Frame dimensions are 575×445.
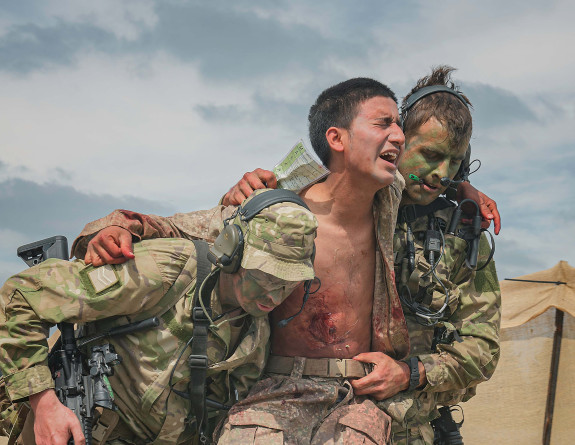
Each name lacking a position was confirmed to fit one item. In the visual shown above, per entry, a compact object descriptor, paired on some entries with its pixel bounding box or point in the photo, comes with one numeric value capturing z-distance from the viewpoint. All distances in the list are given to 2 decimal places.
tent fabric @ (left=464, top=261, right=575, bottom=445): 7.46
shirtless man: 3.86
